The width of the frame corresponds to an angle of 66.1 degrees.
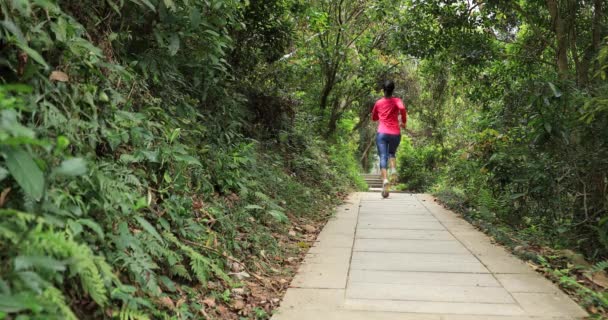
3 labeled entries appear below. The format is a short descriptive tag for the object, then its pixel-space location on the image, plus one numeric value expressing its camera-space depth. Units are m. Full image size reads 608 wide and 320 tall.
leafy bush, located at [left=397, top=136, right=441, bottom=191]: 17.52
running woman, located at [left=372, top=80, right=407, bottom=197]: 7.98
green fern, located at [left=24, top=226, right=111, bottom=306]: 1.75
